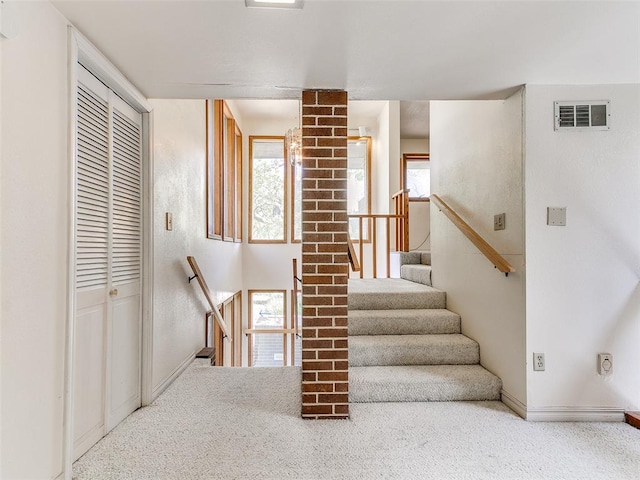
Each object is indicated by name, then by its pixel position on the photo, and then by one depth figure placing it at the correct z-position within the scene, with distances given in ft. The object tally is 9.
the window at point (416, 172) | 21.77
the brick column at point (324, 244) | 7.69
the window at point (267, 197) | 21.43
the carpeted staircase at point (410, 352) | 8.27
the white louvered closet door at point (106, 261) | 6.15
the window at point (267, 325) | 21.44
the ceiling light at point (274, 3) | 4.89
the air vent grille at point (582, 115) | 7.46
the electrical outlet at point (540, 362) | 7.48
